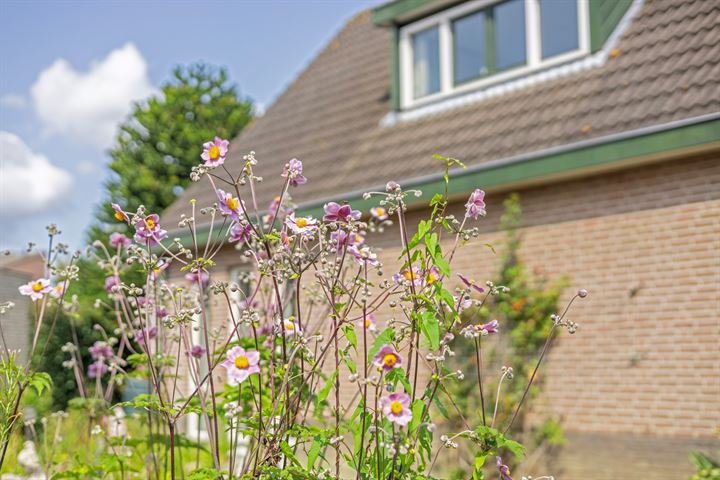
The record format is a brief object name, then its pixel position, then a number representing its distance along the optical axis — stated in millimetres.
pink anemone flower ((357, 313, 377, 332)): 3061
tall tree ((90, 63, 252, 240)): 19953
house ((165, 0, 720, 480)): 6945
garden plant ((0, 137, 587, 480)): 2561
